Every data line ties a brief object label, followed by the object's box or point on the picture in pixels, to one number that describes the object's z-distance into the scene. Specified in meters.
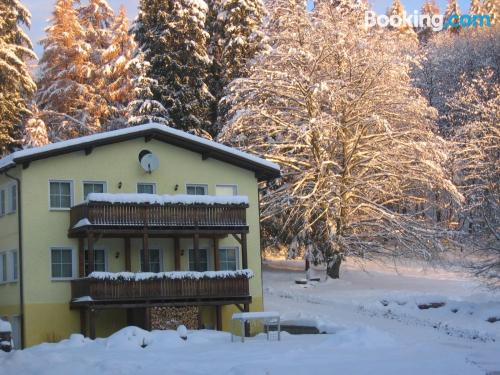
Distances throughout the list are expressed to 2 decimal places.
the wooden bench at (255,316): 27.06
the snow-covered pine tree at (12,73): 44.66
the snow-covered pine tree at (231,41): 49.97
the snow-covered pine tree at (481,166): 35.09
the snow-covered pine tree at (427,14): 93.79
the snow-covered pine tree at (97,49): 56.19
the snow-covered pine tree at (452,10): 91.25
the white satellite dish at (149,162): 33.34
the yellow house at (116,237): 30.92
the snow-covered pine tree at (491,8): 80.78
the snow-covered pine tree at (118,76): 55.62
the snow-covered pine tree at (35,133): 46.51
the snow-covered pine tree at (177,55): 47.72
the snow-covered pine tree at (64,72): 55.47
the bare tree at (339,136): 42.28
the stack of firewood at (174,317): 31.52
